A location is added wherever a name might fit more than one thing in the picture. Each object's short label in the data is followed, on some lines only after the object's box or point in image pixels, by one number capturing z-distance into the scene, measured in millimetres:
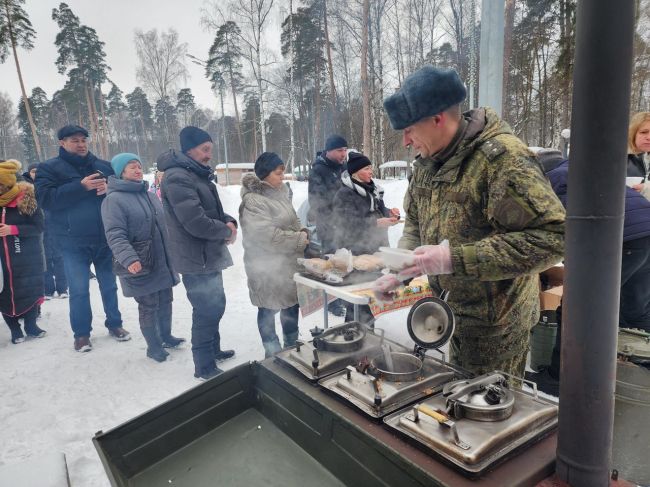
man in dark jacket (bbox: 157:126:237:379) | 3564
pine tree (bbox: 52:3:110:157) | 25562
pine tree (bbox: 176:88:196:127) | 38888
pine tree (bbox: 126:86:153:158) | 43562
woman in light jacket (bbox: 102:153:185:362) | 3922
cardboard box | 3910
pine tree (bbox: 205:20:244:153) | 19281
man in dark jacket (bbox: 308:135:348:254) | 5059
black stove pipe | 805
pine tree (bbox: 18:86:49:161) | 35156
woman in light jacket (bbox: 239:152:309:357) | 3711
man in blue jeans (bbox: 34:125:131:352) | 4402
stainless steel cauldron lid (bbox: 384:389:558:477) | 1105
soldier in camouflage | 1437
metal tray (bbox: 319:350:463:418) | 1376
